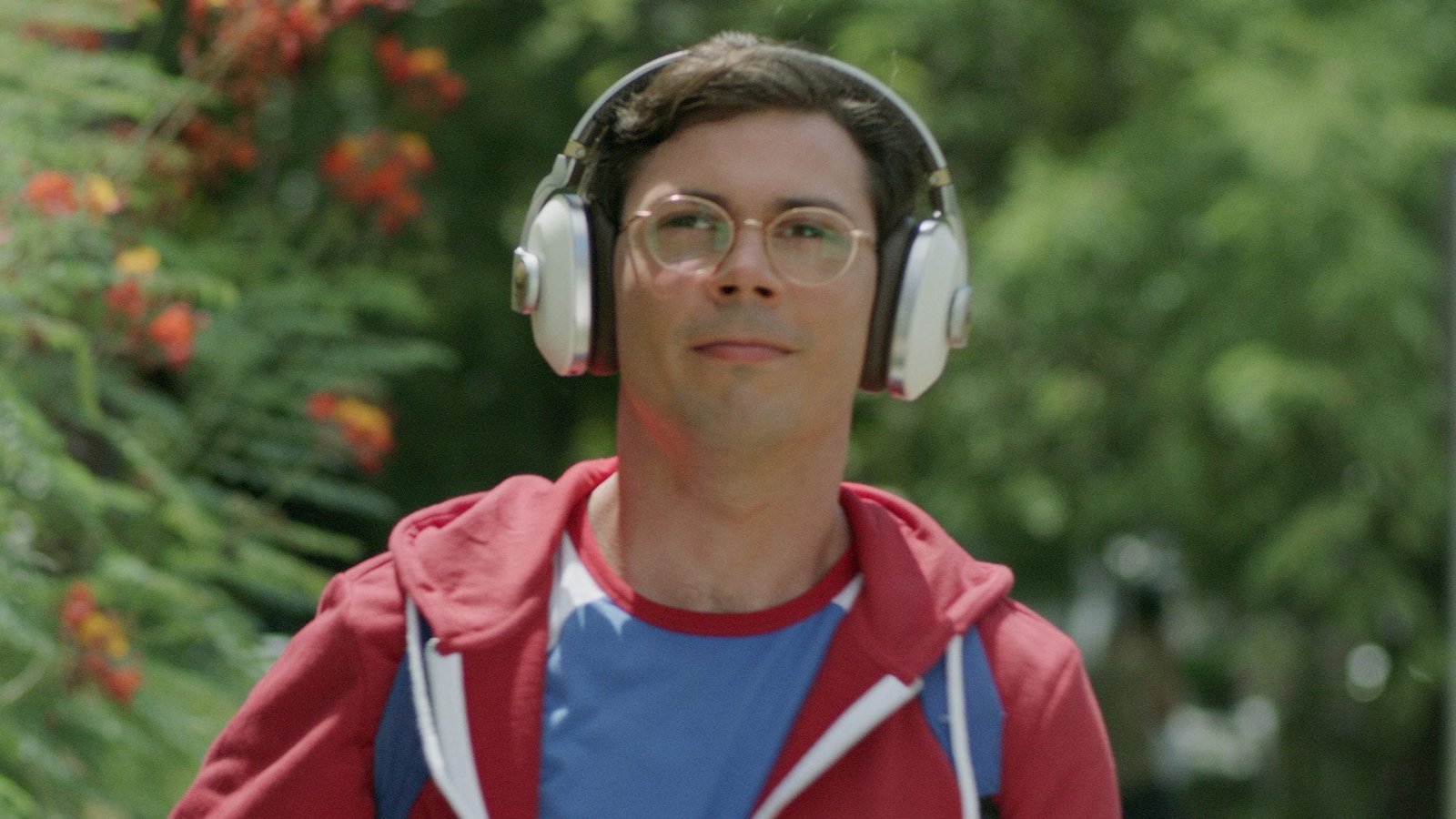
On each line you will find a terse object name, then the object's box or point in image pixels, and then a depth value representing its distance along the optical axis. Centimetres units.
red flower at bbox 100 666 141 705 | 689
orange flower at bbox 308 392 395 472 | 867
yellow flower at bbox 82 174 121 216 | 704
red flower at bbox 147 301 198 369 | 784
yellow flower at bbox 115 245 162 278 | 759
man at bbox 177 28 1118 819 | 409
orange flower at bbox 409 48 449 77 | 1043
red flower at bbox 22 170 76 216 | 684
